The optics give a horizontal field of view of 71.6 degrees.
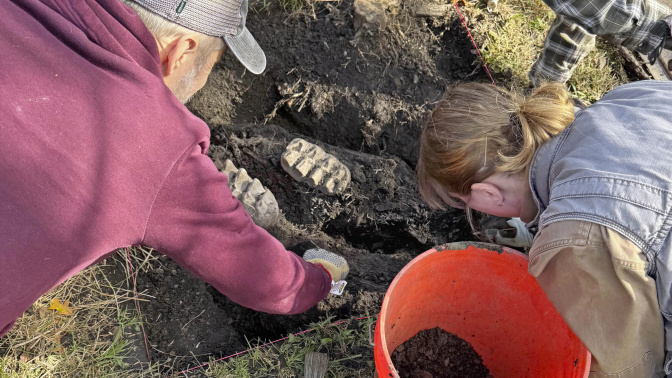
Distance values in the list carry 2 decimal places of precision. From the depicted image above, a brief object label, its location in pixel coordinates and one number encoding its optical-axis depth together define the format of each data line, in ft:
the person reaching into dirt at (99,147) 3.81
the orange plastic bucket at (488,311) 5.54
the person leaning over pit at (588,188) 4.35
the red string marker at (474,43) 9.44
